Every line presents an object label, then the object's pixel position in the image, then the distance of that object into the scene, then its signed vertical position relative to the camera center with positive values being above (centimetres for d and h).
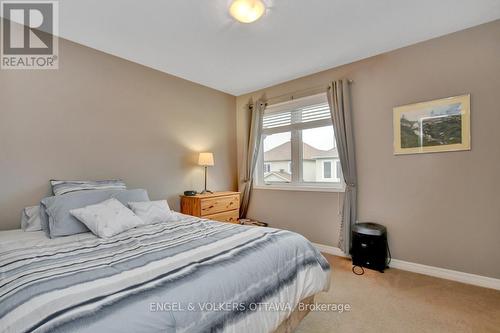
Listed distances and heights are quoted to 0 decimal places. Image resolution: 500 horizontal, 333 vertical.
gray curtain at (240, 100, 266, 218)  395 +30
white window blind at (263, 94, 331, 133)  339 +81
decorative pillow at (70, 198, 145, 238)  178 -41
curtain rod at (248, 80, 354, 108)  330 +108
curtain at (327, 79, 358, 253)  300 +19
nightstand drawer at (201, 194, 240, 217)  320 -54
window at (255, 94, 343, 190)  336 +29
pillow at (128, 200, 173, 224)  215 -42
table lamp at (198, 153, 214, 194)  346 +9
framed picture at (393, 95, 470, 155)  237 +44
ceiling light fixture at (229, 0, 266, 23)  190 +129
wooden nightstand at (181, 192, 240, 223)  316 -55
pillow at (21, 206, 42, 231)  200 -46
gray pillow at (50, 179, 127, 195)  223 -19
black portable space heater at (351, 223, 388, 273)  265 -89
